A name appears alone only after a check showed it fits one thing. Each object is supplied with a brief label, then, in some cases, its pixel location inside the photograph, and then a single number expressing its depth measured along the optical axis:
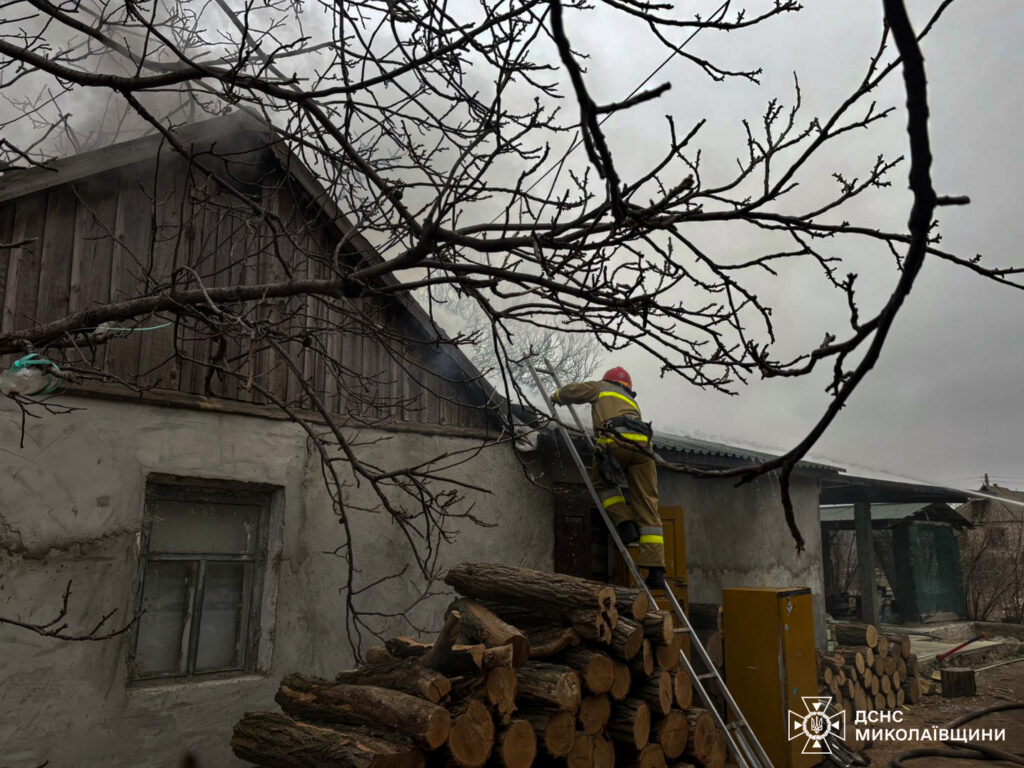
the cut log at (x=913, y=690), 10.36
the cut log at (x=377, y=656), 5.04
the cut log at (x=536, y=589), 4.77
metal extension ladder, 5.42
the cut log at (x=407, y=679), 3.97
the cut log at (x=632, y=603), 5.01
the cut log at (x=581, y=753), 4.41
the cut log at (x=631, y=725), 4.71
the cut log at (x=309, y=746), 3.67
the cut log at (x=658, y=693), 4.88
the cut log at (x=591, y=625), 4.69
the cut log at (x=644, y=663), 4.92
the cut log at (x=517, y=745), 4.02
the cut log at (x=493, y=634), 4.34
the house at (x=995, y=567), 18.09
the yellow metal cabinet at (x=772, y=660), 6.39
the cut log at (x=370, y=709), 3.77
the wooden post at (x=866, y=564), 13.85
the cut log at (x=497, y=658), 4.11
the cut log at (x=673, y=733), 4.90
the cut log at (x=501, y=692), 4.10
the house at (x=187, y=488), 4.46
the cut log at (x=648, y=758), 4.75
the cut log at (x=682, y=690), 5.08
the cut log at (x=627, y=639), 4.78
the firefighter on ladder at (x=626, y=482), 6.55
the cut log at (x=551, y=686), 4.32
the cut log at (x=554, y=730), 4.26
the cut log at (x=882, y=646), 10.05
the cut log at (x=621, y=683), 4.78
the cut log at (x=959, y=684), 10.52
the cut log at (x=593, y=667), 4.59
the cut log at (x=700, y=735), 5.05
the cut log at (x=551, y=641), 4.60
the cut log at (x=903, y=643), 10.43
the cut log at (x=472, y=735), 3.85
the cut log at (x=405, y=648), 4.86
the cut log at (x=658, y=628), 5.03
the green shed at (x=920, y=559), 17.50
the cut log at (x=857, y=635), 10.02
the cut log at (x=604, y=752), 4.59
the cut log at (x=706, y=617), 7.27
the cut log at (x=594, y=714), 4.59
